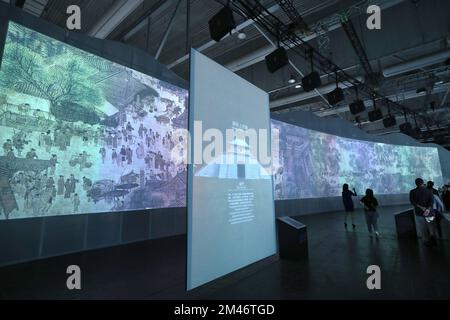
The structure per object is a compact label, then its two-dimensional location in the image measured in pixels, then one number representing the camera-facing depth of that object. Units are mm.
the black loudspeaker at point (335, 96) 7328
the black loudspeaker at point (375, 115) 9078
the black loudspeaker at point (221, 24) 4121
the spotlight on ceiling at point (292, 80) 8094
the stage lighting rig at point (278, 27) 5094
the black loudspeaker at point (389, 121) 9977
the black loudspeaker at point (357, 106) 8227
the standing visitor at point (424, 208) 4695
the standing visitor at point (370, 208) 5532
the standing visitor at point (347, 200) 6688
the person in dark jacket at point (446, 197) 9094
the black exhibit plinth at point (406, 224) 5555
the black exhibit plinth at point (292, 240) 4113
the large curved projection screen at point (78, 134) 3818
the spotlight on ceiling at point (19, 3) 4143
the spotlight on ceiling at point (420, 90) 8892
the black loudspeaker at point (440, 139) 17805
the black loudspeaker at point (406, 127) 10844
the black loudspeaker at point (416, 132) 11410
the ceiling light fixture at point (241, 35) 6184
